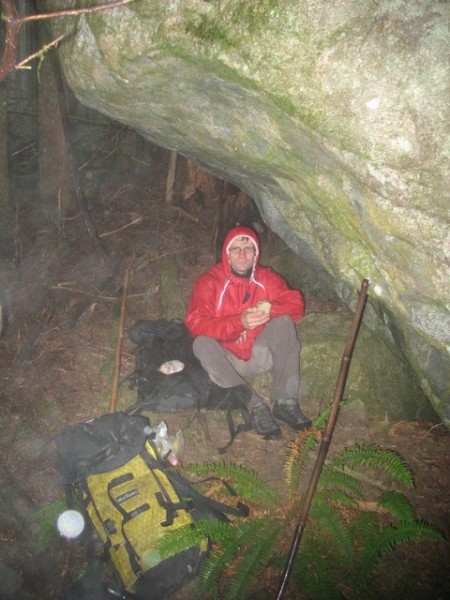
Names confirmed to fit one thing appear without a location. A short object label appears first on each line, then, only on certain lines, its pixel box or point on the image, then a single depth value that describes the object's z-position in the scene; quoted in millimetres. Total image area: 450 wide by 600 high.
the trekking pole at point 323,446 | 2889
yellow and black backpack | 3137
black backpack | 4938
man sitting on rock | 4828
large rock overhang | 2588
